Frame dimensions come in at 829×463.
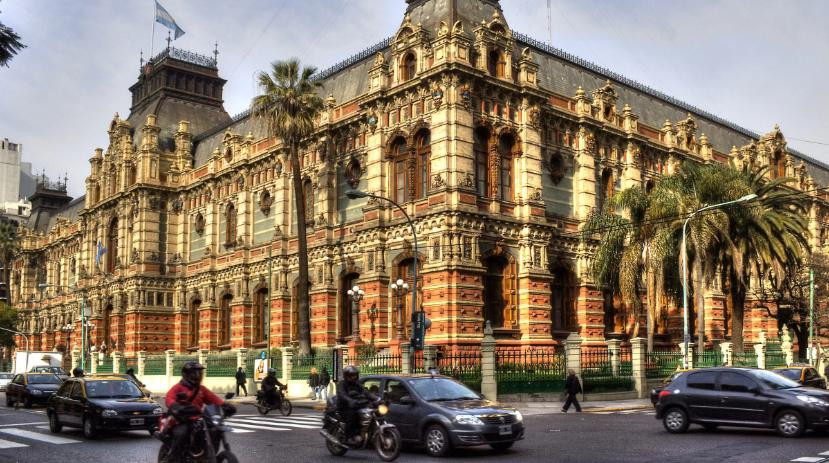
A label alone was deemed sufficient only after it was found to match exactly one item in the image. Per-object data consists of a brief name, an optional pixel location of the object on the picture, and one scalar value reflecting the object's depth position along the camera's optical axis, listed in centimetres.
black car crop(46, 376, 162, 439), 2069
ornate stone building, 4025
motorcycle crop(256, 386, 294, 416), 3066
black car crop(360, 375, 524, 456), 1681
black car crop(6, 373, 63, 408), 3500
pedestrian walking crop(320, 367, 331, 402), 3756
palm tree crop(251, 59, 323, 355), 4334
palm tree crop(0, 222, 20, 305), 9250
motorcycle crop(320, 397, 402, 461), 1597
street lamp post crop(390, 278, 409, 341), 4123
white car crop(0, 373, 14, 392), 5300
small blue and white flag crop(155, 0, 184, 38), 7019
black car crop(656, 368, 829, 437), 1905
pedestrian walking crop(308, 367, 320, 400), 3803
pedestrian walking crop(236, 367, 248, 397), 4109
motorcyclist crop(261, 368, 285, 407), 3067
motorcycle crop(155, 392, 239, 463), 1215
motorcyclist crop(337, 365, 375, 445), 1667
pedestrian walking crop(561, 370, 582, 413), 3025
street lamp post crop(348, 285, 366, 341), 3962
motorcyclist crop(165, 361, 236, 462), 1221
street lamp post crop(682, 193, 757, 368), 3528
